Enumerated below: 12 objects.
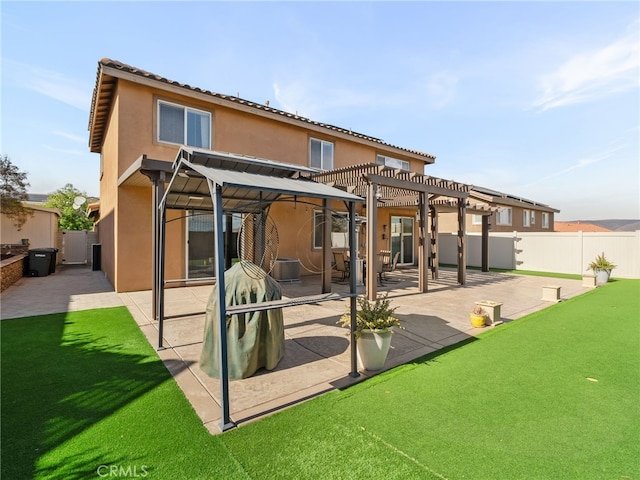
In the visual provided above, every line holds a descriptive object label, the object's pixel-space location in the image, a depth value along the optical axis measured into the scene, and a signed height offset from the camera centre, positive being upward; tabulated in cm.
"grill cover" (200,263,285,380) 376 -115
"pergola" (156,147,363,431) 278 +63
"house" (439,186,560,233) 2208 +179
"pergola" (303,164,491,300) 784 +154
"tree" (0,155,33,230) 1304 +228
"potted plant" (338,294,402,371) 385 -119
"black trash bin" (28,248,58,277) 1206 -87
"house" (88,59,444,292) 864 +317
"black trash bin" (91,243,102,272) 1460 -80
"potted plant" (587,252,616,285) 1142 -107
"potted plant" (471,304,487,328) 588 -148
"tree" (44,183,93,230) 2108 +243
